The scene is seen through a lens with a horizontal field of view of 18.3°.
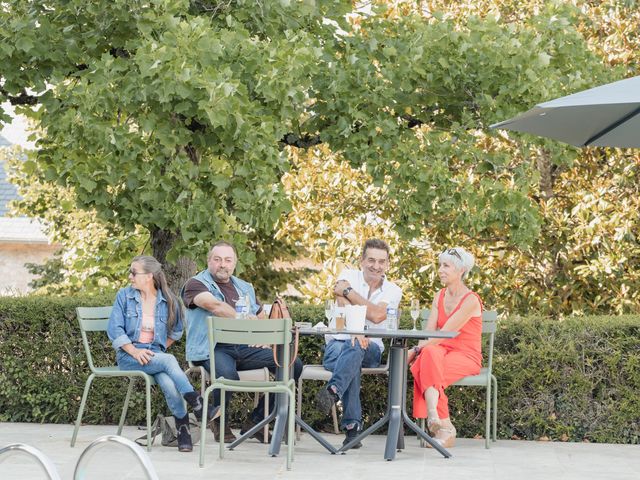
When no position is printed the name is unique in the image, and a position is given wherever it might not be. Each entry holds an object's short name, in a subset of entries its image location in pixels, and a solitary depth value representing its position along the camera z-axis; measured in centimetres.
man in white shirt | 1375
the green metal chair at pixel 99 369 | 1358
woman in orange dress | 1401
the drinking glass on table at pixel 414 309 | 1371
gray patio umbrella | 1204
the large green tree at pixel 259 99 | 1473
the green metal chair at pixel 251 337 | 1264
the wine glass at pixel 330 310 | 1375
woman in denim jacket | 1362
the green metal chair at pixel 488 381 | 1410
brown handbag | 1362
